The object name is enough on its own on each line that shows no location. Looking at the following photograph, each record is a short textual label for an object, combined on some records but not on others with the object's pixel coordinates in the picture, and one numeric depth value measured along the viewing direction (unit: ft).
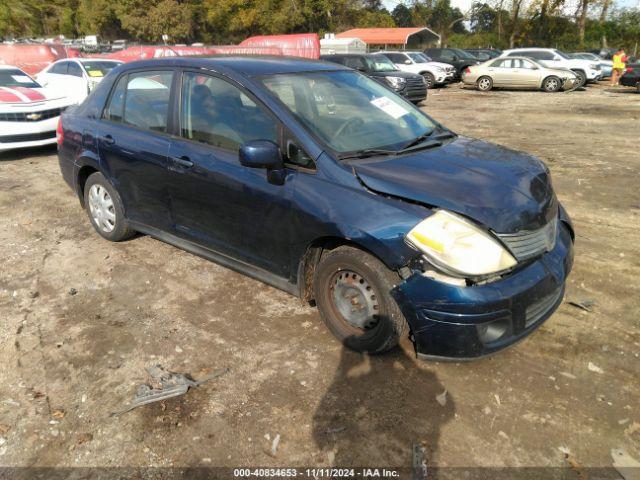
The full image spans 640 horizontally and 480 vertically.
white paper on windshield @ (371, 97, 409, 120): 12.44
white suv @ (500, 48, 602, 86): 70.23
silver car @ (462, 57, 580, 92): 64.75
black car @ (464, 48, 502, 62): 91.98
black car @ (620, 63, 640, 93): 65.31
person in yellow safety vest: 73.23
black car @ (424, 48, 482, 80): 82.38
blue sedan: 8.78
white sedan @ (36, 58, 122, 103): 38.50
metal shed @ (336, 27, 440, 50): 169.89
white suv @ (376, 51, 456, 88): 71.46
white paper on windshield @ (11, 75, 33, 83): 31.63
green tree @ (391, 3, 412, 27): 272.62
